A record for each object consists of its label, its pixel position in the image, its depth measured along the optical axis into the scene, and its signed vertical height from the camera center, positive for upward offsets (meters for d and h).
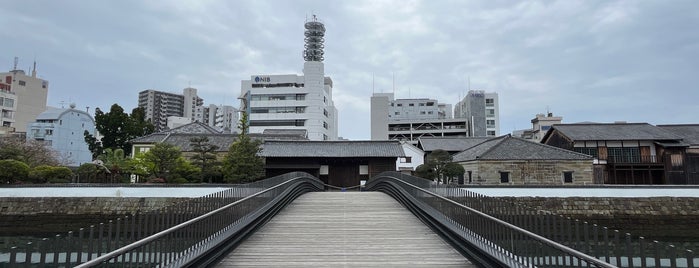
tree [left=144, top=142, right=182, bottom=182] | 25.69 +0.55
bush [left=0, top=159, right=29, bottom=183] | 21.84 -0.19
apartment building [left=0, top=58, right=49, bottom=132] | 53.27 +10.14
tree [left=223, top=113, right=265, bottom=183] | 26.05 +0.32
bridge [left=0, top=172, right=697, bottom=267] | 4.16 -1.08
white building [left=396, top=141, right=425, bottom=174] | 41.01 +1.11
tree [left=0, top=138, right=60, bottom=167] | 25.52 +1.18
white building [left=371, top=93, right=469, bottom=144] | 69.94 +8.49
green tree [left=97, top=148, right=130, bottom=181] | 27.30 +0.30
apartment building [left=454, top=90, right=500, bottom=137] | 71.12 +10.67
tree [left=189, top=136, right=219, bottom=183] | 26.69 +0.24
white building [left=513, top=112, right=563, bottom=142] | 64.00 +7.84
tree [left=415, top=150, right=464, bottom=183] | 28.44 +0.11
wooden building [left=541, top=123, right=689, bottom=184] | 32.56 +1.41
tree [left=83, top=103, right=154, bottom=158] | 42.56 +4.26
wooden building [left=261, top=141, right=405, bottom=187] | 31.61 +0.59
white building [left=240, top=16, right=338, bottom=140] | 65.19 +11.28
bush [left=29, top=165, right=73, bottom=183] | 23.02 -0.38
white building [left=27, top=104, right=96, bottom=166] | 49.38 +4.84
